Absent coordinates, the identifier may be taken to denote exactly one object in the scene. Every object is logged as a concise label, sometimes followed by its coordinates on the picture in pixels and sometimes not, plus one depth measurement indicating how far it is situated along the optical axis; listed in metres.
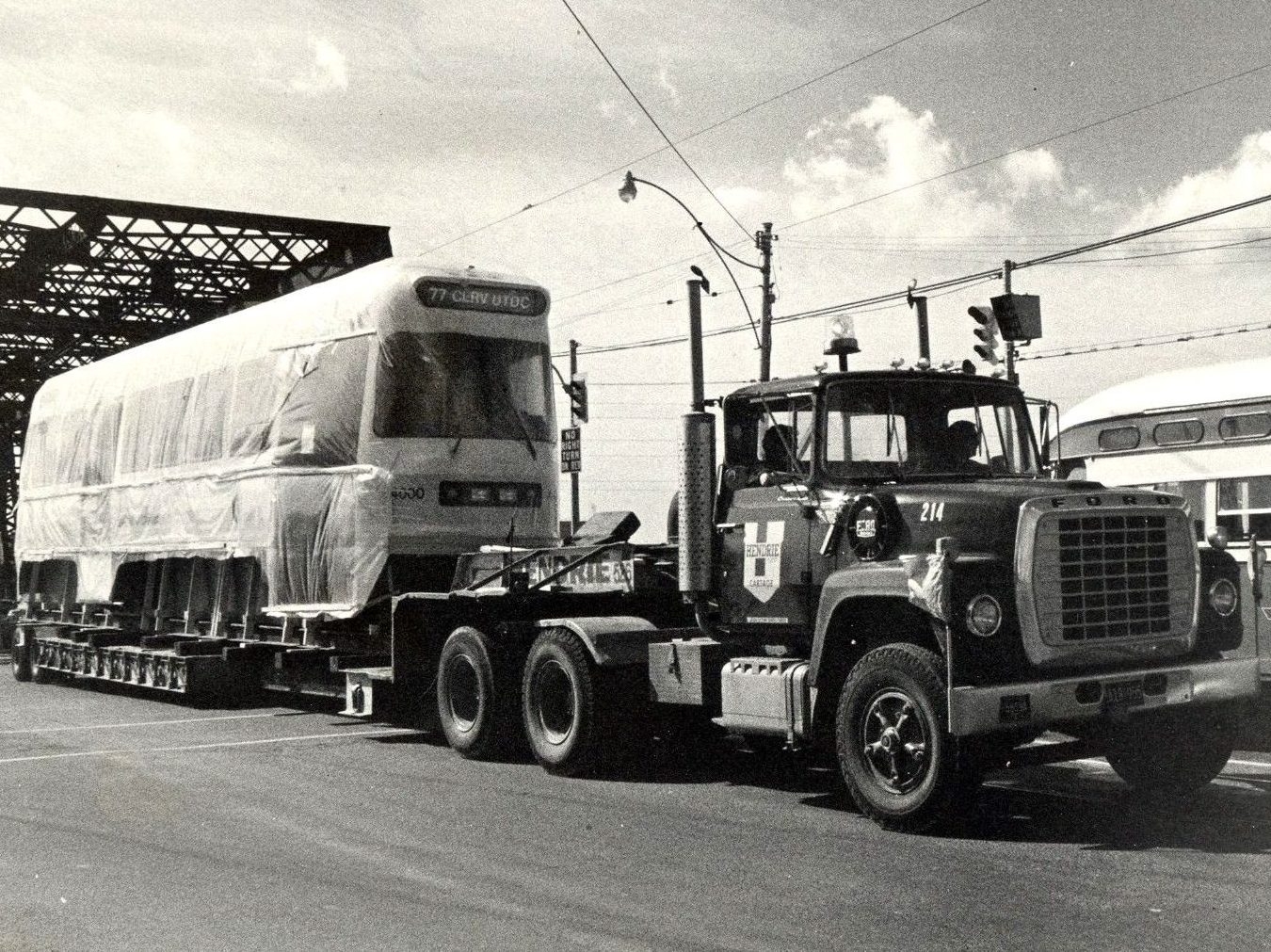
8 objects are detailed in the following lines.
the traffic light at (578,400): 29.42
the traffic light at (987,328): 18.71
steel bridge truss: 34.69
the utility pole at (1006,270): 27.92
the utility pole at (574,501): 32.66
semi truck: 8.00
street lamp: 26.28
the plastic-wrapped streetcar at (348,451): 13.67
